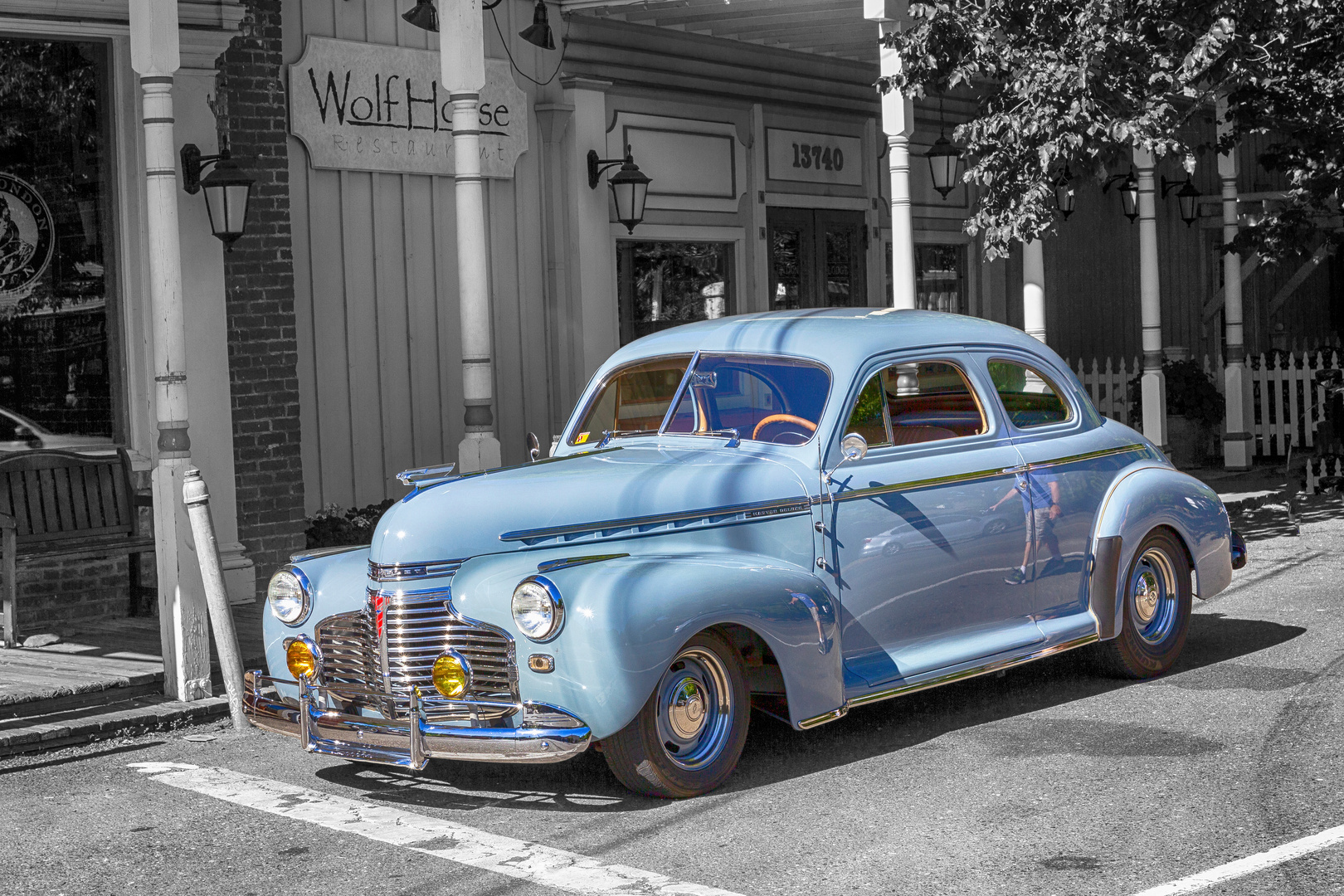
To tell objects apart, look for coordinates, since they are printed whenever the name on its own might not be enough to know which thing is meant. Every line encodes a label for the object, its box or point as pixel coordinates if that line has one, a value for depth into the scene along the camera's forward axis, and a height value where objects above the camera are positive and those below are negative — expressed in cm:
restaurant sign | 1146 +225
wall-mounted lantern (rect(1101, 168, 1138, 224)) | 1924 +227
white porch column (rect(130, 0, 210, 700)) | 758 +24
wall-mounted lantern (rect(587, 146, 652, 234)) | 1334 +181
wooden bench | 930 -49
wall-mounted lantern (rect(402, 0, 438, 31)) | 1073 +265
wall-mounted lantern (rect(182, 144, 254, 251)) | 981 +135
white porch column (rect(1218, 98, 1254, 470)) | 1702 +32
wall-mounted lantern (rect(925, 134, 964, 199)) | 1555 +225
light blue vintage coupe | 552 -62
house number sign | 1566 +242
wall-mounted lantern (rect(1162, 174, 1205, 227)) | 2112 +246
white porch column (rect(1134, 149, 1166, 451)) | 1479 +71
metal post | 734 -79
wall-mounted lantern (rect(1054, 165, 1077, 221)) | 1829 +219
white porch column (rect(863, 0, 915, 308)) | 1088 +166
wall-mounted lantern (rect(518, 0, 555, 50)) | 1223 +285
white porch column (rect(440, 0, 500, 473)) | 908 +106
